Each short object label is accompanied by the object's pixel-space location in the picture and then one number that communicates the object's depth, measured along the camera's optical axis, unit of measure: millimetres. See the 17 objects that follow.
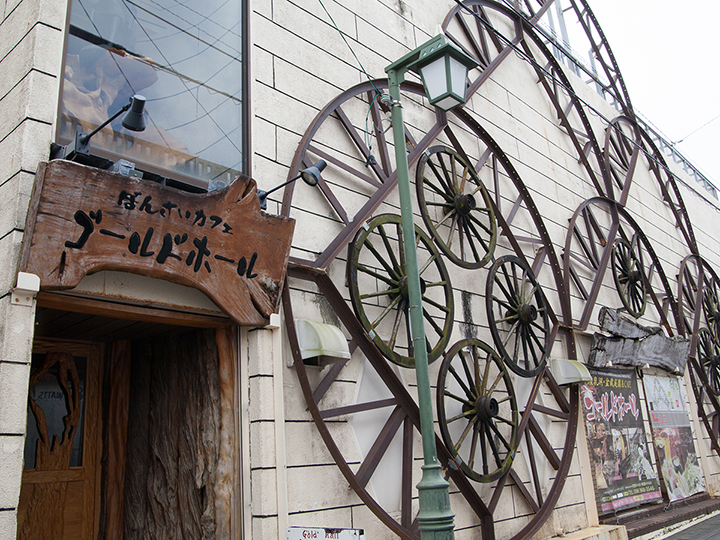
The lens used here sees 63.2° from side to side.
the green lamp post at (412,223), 4234
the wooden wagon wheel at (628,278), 11422
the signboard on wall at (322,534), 3748
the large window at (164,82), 4754
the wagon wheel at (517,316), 7961
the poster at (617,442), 9070
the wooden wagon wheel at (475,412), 6660
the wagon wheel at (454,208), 7605
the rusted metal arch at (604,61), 14367
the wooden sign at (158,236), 3990
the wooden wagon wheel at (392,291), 6188
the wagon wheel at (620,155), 13087
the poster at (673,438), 10711
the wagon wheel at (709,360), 13391
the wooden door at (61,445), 5598
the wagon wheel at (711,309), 14586
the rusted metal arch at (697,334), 12781
